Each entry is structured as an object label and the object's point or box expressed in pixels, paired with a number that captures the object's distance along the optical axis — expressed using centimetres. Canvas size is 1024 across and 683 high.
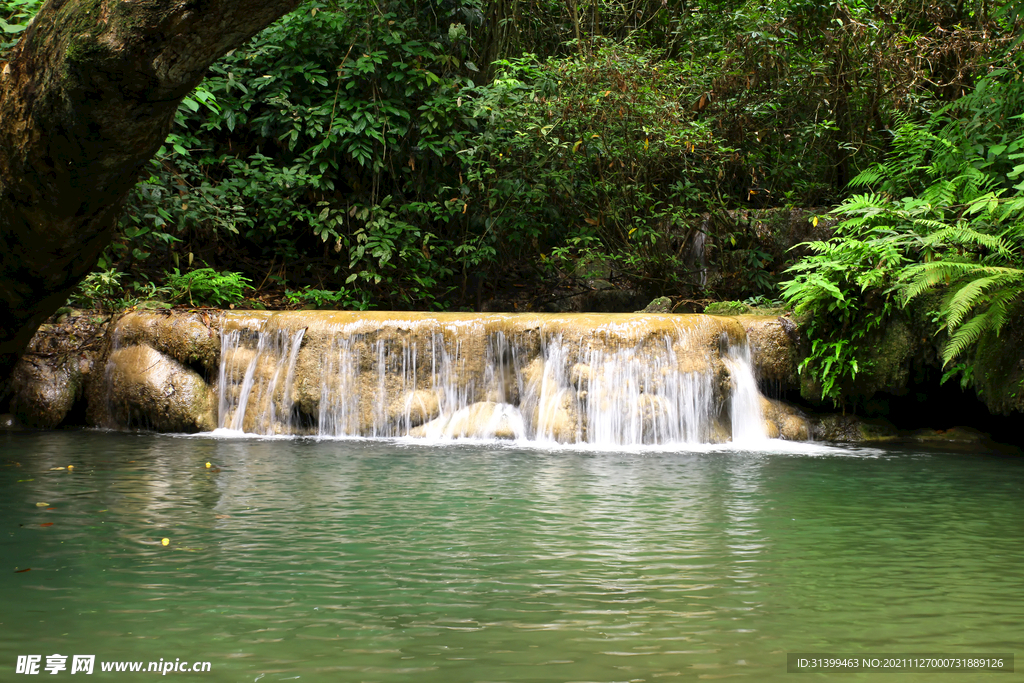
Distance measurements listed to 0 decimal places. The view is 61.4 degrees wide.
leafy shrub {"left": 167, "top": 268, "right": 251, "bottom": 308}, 1102
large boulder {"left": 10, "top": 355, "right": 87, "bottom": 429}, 956
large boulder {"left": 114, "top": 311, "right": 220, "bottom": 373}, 966
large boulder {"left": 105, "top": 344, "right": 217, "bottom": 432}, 935
